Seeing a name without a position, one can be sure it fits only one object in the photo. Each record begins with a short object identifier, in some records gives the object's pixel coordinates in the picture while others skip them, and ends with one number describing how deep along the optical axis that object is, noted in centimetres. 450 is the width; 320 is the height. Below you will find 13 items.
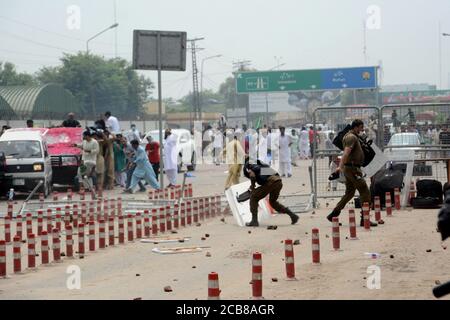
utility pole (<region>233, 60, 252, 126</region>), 10756
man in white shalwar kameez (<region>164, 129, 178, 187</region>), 3269
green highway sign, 7175
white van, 2820
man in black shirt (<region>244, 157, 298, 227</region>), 1944
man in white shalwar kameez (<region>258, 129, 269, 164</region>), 4116
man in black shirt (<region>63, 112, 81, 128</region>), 3328
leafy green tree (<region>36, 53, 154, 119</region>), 8812
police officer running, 1836
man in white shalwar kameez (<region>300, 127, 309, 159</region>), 5216
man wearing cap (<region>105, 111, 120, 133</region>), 3347
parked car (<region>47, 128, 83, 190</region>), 3112
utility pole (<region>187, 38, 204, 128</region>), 8088
